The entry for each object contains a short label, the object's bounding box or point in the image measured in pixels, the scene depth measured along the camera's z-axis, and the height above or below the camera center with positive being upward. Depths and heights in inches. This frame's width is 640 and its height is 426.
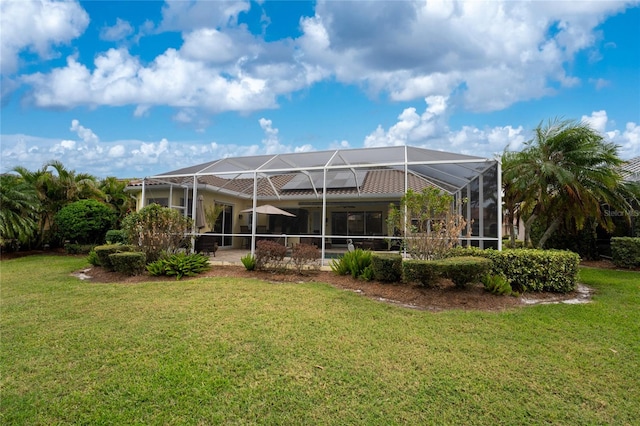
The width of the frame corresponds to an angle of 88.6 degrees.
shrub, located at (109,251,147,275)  347.9 -38.2
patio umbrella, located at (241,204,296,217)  569.2 +30.8
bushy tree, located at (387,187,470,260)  309.1 +5.1
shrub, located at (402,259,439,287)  263.9 -35.4
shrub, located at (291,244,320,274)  350.3 -28.9
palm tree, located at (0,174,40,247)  501.7 +23.9
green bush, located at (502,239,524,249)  596.5 -26.5
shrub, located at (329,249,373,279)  329.1 -36.2
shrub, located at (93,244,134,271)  375.6 -29.3
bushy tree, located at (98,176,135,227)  644.7 +59.4
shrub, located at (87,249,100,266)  423.9 -43.7
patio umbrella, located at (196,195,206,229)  516.4 +20.7
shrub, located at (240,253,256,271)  371.9 -40.4
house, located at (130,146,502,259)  399.2 +68.7
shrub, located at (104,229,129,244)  514.6 -17.3
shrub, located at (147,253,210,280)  350.6 -43.4
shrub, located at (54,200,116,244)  553.1 +8.4
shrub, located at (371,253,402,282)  301.9 -35.9
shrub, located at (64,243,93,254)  564.9 -38.7
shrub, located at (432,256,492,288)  255.6 -30.5
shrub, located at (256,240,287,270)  353.9 -29.9
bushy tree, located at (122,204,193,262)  376.2 -4.1
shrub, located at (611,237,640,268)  424.8 -26.8
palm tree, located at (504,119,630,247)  415.1 +76.5
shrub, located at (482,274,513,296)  266.8 -45.0
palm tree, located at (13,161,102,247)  582.6 +68.2
